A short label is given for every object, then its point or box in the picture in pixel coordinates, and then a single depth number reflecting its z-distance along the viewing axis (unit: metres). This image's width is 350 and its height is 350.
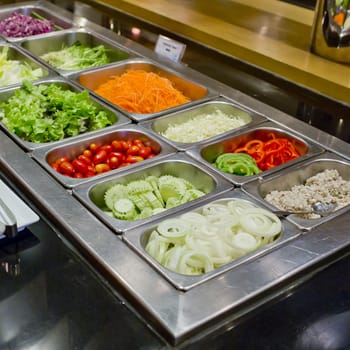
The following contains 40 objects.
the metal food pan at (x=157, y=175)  1.32
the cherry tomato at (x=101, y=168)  1.60
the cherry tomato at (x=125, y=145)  1.67
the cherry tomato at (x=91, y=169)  1.60
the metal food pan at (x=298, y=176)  1.45
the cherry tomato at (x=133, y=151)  1.64
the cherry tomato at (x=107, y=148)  1.67
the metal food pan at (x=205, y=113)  1.78
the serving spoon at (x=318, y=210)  1.36
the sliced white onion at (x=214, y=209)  1.36
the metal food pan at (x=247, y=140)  1.61
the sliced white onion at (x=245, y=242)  1.26
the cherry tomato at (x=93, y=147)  1.68
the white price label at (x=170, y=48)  2.21
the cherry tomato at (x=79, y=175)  1.58
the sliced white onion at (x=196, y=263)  1.21
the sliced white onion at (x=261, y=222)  1.29
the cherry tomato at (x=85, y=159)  1.62
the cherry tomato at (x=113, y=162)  1.63
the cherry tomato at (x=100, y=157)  1.63
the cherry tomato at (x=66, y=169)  1.57
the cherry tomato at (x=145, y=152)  1.66
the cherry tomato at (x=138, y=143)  1.68
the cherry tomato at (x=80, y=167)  1.59
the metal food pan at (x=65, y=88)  1.62
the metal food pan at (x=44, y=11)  2.60
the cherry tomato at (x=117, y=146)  1.68
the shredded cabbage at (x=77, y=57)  2.24
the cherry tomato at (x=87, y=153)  1.65
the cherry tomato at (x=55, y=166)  1.59
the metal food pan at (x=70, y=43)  2.35
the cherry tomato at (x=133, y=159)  1.63
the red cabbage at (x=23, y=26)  2.42
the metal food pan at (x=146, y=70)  2.04
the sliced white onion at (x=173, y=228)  1.27
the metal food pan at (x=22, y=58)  2.10
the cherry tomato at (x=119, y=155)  1.65
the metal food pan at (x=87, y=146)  1.47
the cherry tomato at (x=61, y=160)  1.62
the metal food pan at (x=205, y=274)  1.14
